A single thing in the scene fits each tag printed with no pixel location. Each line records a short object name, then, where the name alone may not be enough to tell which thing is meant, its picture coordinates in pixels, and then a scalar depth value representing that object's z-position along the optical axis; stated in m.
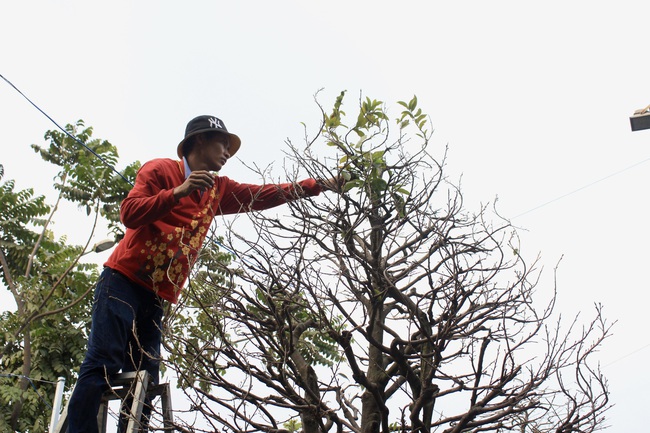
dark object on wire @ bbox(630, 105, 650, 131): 6.68
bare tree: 3.84
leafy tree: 8.57
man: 4.02
